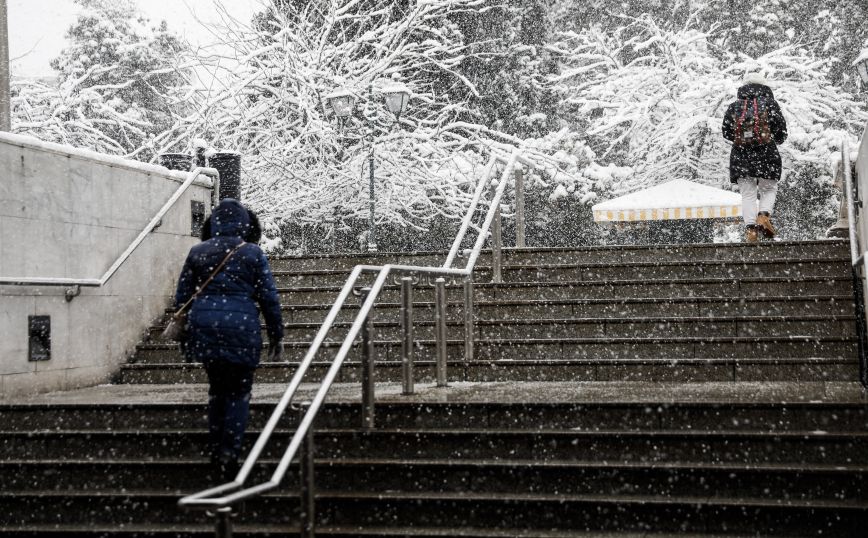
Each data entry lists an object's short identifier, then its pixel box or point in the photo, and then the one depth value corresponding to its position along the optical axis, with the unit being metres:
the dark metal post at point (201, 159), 10.57
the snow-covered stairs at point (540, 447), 5.25
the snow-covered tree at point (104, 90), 17.77
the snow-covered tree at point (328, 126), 15.80
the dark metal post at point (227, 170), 10.49
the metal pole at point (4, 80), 9.16
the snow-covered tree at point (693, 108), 20.38
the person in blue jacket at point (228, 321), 5.47
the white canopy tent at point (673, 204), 16.73
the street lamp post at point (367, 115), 14.87
